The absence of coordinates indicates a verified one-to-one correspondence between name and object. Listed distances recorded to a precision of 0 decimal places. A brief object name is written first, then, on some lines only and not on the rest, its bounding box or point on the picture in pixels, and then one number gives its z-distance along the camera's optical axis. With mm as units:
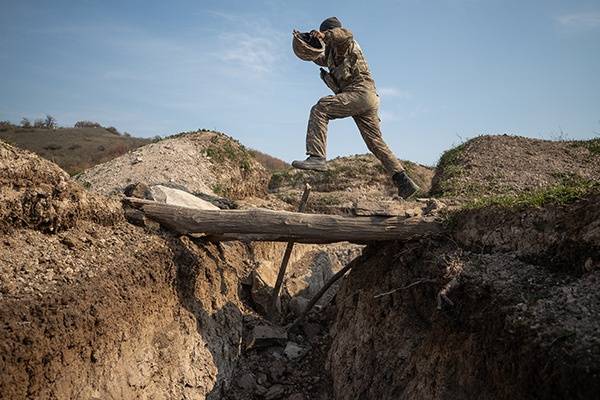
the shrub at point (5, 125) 28242
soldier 6863
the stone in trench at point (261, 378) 5968
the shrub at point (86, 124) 36675
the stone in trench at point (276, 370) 6027
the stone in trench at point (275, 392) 5758
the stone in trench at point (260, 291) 7105
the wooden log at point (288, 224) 5434
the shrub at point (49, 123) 32359
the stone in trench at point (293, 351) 6375
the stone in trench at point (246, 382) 5824
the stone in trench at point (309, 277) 7625
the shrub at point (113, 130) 35975
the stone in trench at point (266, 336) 6345
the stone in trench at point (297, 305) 7406
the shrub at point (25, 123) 30898
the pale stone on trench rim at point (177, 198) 6461
